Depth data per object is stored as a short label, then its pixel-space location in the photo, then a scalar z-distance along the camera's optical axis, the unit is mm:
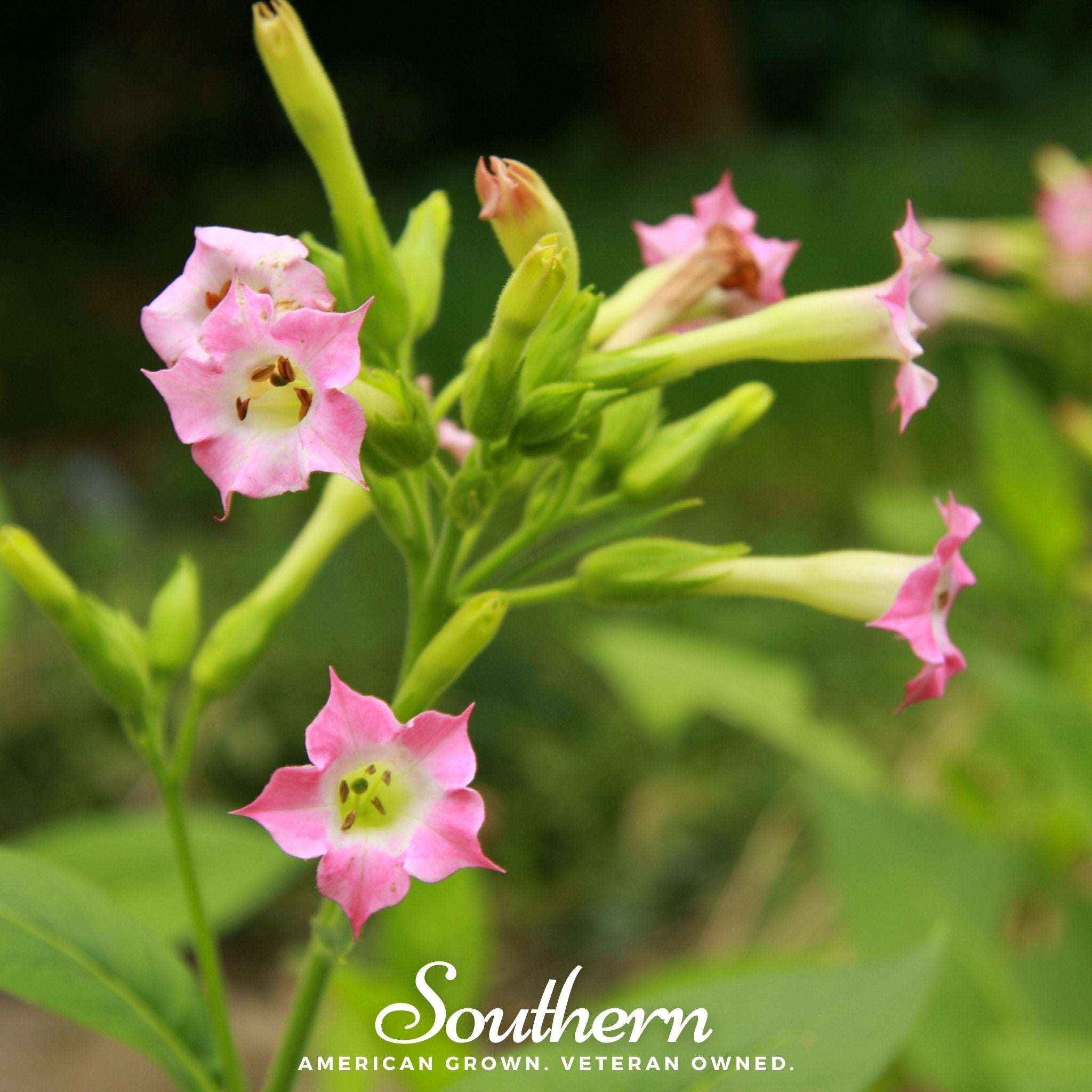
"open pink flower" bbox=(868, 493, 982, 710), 444
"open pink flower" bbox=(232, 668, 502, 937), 410
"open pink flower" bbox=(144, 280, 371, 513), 407
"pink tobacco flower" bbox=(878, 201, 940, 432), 451
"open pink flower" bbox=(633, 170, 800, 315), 492
